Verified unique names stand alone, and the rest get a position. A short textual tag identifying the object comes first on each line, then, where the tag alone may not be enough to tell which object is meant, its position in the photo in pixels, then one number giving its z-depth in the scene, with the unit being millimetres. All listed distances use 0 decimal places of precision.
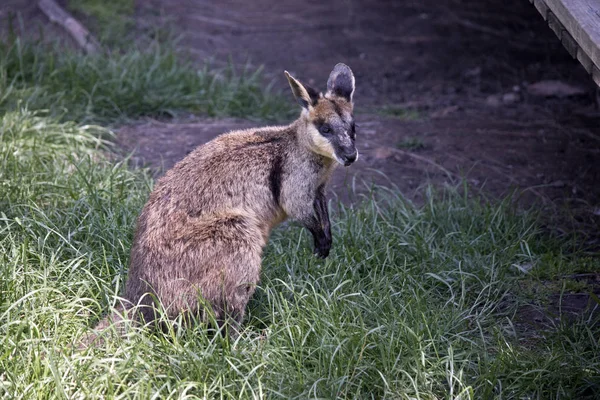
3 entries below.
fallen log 17134
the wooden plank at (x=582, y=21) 8844
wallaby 8703
